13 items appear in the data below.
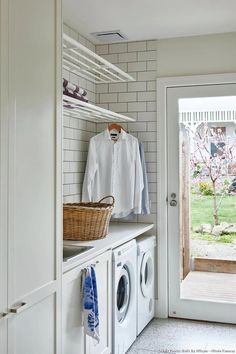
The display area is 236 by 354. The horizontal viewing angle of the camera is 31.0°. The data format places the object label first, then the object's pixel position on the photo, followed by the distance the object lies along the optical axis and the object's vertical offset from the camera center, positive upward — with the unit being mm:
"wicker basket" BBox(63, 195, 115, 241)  2828 -310
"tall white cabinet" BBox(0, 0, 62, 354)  1550 -6
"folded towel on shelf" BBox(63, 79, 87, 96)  2611 +559
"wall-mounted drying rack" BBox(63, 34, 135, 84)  3040 +869
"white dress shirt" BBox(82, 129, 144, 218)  3600 +32
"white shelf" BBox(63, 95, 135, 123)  2670 +479
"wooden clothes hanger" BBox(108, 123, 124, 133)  3678 +422
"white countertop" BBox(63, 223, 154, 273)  2263 -434
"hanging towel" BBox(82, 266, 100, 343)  2270 -698
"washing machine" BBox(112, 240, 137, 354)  2785 -857
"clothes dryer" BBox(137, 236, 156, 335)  3314 -861
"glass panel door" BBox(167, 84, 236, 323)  3729 -207
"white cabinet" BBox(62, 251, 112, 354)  2137 -742
